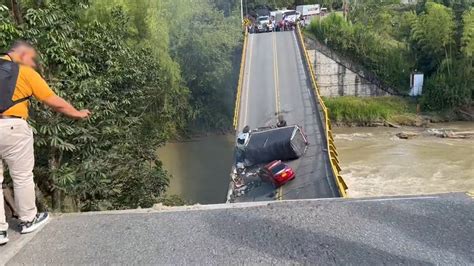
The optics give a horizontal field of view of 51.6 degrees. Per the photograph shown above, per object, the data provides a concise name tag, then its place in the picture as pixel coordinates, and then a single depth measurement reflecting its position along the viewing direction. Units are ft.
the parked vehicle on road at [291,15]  125.92
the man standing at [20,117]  10.56
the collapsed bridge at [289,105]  41.70
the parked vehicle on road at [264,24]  95.26
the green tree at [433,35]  98.17
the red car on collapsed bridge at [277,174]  41.63
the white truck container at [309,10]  138.36
